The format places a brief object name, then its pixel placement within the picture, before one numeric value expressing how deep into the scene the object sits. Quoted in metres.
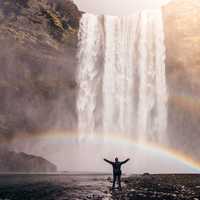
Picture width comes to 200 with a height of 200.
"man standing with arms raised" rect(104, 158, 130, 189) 22.97
